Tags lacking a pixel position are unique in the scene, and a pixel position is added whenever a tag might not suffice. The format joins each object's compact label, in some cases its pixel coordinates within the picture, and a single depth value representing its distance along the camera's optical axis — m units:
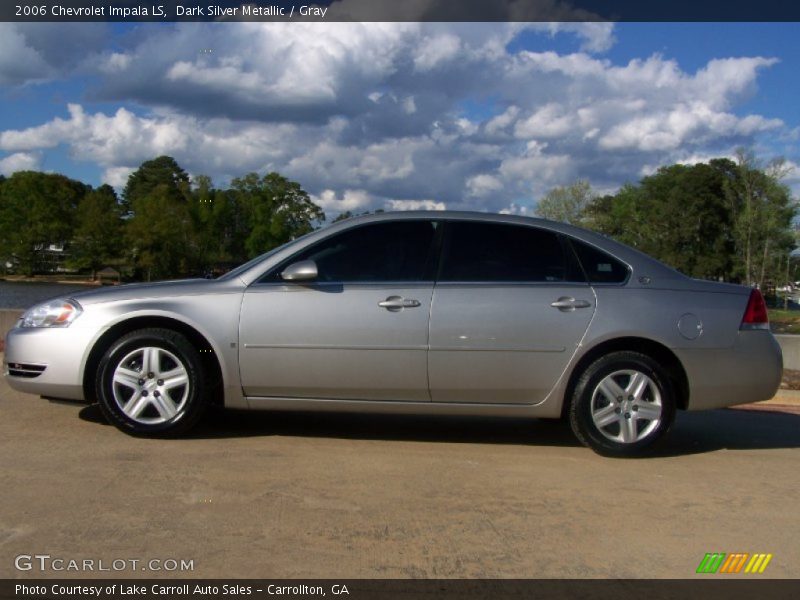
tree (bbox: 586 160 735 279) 45.81
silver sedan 5.26
